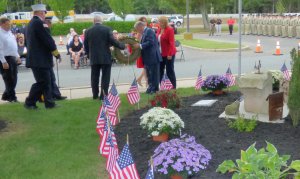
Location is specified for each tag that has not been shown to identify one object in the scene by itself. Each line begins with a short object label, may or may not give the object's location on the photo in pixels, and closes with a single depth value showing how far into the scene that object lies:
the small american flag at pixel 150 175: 3.51
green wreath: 10.48
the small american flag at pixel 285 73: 9.76
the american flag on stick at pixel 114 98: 7.59
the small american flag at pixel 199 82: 9.75
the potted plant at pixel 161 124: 6.19
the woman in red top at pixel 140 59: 10.88
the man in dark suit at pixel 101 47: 9.57
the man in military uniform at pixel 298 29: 29.34
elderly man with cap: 8.65
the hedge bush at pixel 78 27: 42.50
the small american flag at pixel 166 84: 9.44
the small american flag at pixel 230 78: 9.58
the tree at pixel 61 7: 44.03
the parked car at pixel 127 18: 51.79
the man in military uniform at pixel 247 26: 35.60
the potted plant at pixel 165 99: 8.09
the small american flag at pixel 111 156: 4.58
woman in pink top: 36.31
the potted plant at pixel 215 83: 9.10
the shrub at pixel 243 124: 6.50
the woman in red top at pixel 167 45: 10.12
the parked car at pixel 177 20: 55.31
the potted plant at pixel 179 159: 4.58
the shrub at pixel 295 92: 6.37
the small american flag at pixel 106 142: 5.16
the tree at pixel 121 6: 48.40
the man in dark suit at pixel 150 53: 10.04
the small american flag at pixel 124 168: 3.70
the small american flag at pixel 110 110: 6.92
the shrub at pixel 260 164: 3.59
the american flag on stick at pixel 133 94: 8.37
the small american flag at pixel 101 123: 6.10
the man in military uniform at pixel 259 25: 34.31
